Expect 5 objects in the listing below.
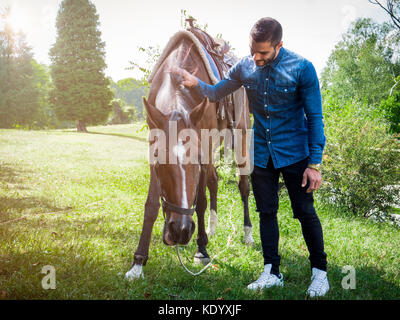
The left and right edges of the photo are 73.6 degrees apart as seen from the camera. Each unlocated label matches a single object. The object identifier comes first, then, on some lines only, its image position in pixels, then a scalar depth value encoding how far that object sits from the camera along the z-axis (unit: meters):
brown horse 2.23
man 2.52
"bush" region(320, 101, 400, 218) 5.79
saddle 3.71
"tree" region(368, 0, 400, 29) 6.62
